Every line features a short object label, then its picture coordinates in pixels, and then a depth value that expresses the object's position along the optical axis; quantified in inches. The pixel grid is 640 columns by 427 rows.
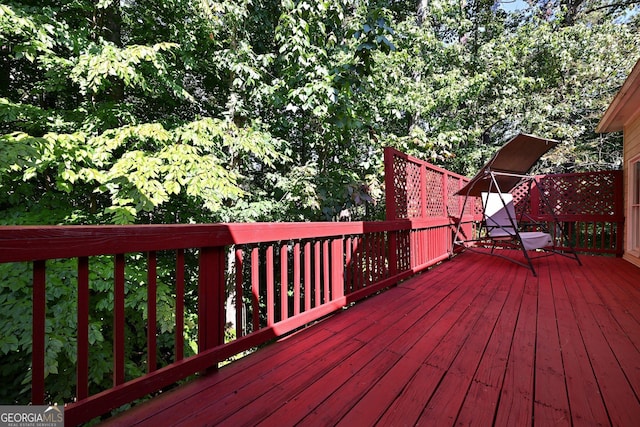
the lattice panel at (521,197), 243.2
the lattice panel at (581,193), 203.8
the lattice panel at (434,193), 169.9
